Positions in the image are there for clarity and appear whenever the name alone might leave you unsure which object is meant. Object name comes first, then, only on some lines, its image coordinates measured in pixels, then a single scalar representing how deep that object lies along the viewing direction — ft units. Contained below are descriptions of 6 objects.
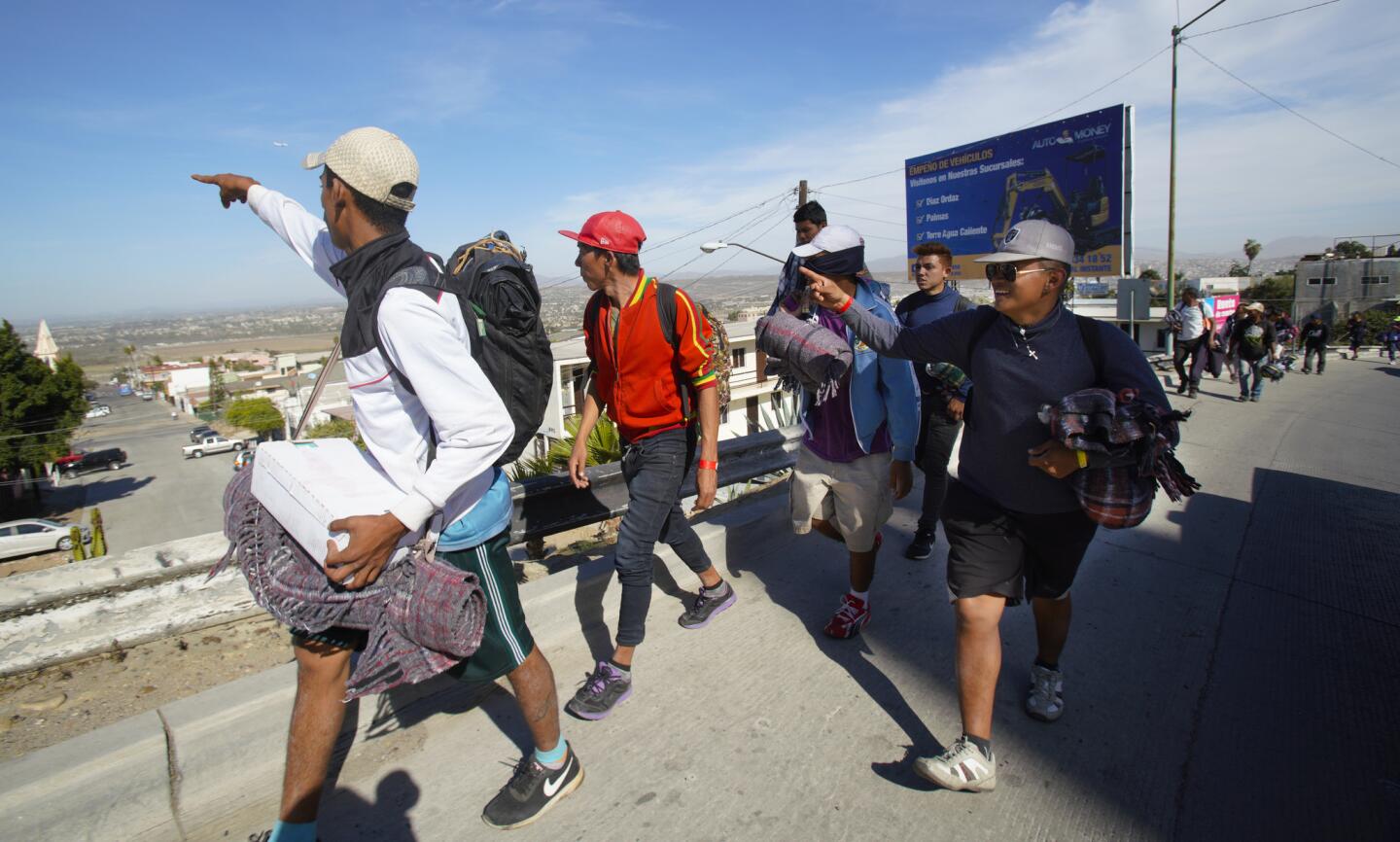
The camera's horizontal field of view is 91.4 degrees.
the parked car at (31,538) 85.40
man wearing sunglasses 7.13
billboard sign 47.73
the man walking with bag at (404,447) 5.49
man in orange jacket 9.14
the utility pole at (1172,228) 60.23
